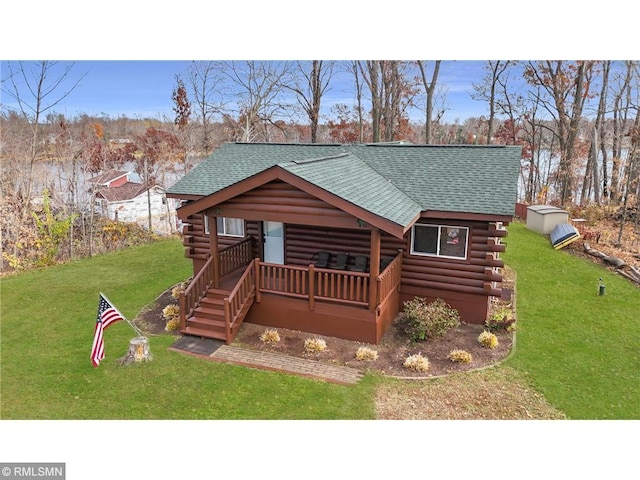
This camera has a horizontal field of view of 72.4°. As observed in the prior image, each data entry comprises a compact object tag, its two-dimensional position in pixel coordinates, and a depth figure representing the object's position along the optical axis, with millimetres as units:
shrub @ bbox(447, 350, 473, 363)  9930
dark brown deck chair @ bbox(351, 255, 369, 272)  12312
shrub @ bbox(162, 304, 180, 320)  12258
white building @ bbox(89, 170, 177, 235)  28953
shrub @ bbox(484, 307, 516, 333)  11516
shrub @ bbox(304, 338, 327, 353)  10336
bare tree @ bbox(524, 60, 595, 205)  29031
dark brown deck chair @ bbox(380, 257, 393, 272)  12125
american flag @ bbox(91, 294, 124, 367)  8844
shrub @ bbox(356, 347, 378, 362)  10023
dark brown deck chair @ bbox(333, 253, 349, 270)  12547
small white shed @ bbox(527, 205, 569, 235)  21516
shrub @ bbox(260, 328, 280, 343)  10789
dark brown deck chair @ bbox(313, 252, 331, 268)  12750
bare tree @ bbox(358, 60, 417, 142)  30859
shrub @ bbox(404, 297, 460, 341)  10859
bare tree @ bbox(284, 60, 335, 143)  30141
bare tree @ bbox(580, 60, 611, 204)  30358
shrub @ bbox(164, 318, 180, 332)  11484
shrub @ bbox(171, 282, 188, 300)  13555
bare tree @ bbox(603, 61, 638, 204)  26922
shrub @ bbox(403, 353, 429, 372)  9594
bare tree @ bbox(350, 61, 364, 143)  32281
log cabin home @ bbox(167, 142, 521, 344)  10422
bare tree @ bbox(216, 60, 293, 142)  29406
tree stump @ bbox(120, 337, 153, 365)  9648
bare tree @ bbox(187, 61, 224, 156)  29703
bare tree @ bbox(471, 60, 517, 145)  32562
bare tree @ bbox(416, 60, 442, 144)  30109
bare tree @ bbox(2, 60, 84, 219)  20531
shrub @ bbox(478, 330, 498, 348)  10617
